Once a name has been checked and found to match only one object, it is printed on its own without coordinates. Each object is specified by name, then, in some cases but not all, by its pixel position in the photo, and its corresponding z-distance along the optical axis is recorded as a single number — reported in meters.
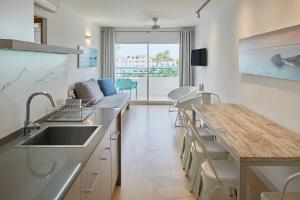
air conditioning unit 2.03
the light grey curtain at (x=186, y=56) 7.00
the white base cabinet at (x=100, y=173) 1.14
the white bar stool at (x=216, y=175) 1.81
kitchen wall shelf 1.16
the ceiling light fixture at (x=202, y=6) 3.89
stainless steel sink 1.81
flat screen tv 5.33
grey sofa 4.78
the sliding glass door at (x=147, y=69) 7.37
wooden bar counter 1.50
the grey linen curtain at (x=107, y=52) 7.09
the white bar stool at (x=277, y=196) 1.44
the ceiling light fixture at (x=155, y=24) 5.66
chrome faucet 1.64
